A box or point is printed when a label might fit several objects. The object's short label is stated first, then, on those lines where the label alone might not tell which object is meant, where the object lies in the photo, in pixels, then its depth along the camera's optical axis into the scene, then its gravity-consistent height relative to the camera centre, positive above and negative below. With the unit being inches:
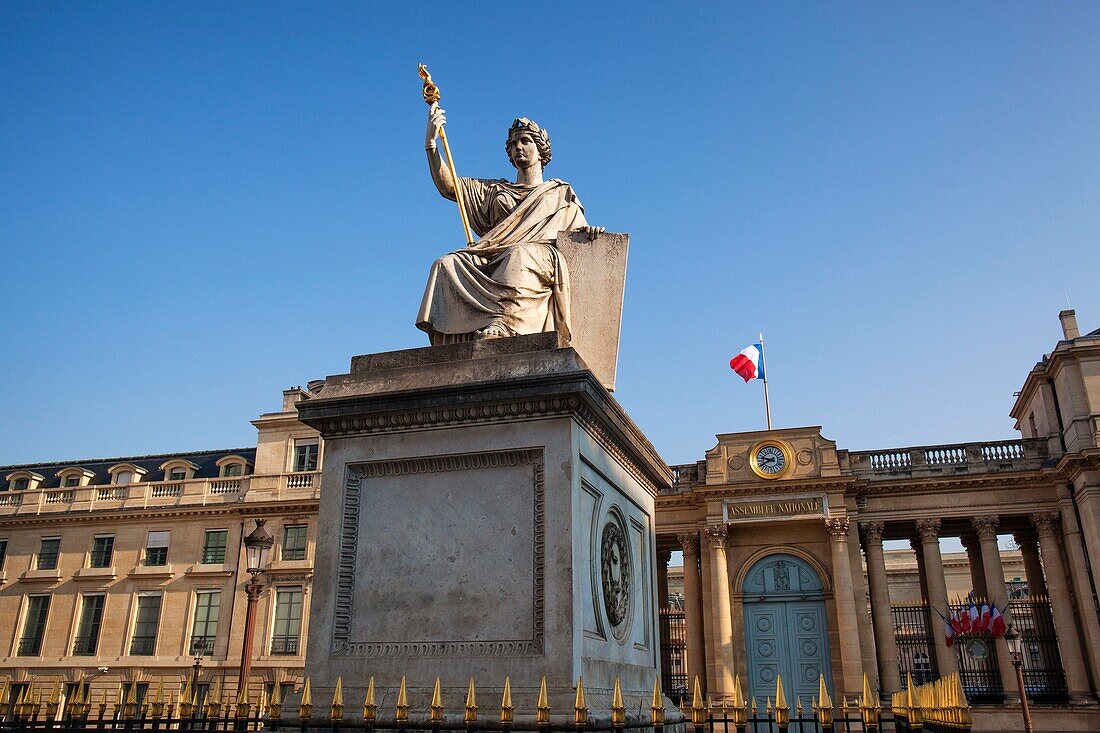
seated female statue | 243.3 +116.1
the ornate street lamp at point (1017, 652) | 791.7 +26.2
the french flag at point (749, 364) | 1368.1 +483.3
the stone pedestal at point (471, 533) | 188.4 +34.2
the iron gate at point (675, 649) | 1175.0 +55.7
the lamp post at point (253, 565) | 542.6 +73.1
